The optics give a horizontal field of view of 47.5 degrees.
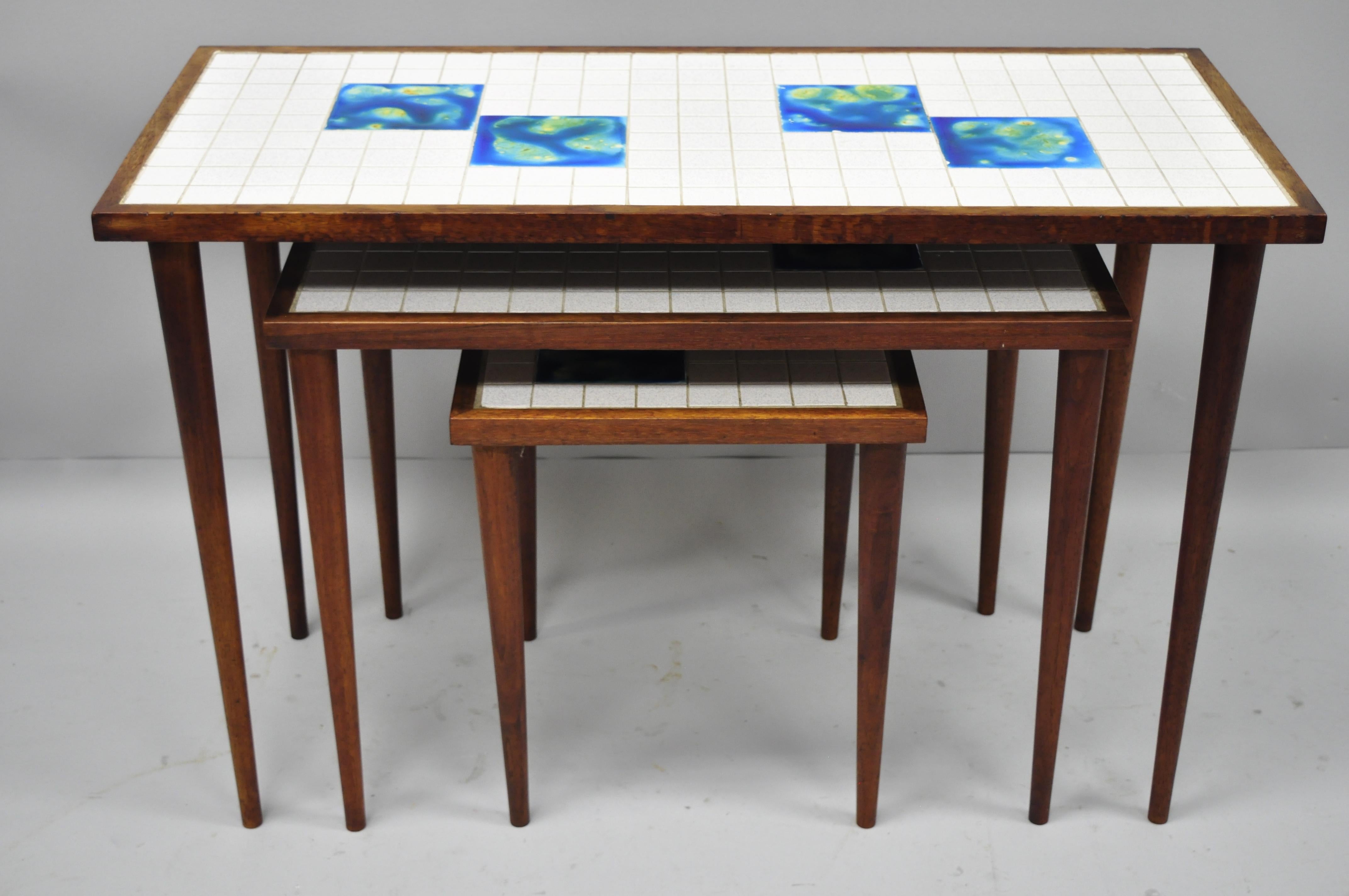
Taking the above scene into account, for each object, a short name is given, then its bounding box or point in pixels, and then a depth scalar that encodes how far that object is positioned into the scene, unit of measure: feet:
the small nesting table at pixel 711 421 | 6.02
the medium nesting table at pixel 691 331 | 5.88
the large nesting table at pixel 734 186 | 5.62
